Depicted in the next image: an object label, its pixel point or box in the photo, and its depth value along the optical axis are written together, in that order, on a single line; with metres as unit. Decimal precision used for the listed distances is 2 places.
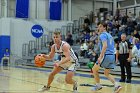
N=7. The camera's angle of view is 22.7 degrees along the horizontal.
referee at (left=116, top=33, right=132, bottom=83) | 14.16
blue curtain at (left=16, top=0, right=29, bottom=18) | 32.62
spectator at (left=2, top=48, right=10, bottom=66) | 29.88
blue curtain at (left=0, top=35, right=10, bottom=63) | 31.69
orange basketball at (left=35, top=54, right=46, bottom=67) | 9.62
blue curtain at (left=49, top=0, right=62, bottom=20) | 33.81
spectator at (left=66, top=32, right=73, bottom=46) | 29.14
